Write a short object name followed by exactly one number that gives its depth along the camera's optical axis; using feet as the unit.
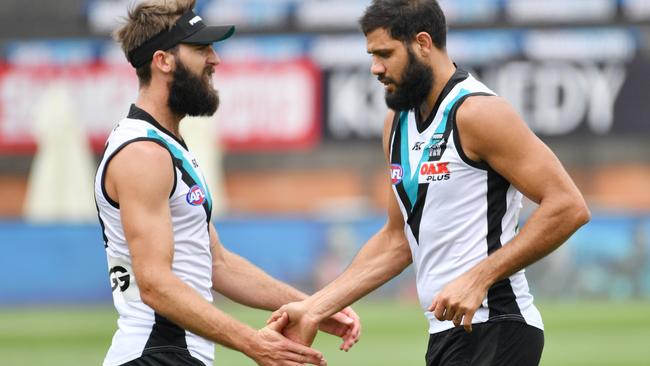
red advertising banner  149.38
